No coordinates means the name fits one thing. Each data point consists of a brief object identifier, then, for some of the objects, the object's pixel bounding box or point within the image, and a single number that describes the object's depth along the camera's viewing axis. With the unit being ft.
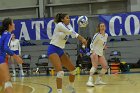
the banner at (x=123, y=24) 57.72
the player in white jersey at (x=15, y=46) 51.57
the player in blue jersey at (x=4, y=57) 18.15
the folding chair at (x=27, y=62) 57.88
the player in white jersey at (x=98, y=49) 33.81
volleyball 28.68
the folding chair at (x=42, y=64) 57.21
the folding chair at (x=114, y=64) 53.42
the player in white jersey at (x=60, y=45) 23.63
